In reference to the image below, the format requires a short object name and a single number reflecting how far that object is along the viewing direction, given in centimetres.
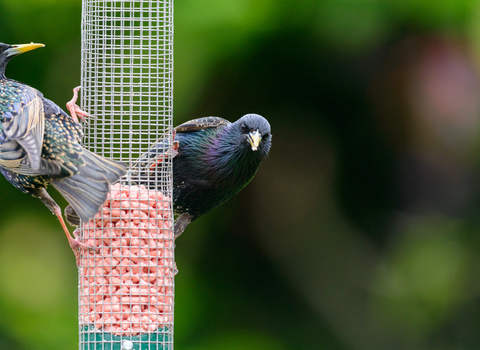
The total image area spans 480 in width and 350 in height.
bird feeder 707
